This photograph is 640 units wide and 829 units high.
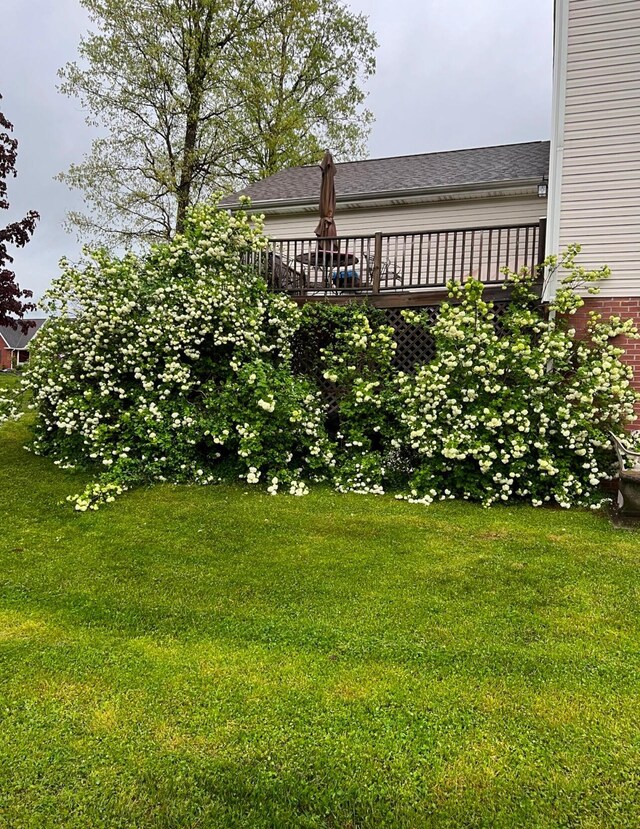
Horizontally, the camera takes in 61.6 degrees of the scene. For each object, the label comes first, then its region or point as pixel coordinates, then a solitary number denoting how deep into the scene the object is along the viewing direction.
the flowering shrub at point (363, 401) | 6.25
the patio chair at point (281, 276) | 8.09
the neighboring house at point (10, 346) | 46.25
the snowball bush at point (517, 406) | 5.47
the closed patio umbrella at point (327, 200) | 8.35
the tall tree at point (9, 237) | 7.28
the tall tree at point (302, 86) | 17.52
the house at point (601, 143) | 5.97
